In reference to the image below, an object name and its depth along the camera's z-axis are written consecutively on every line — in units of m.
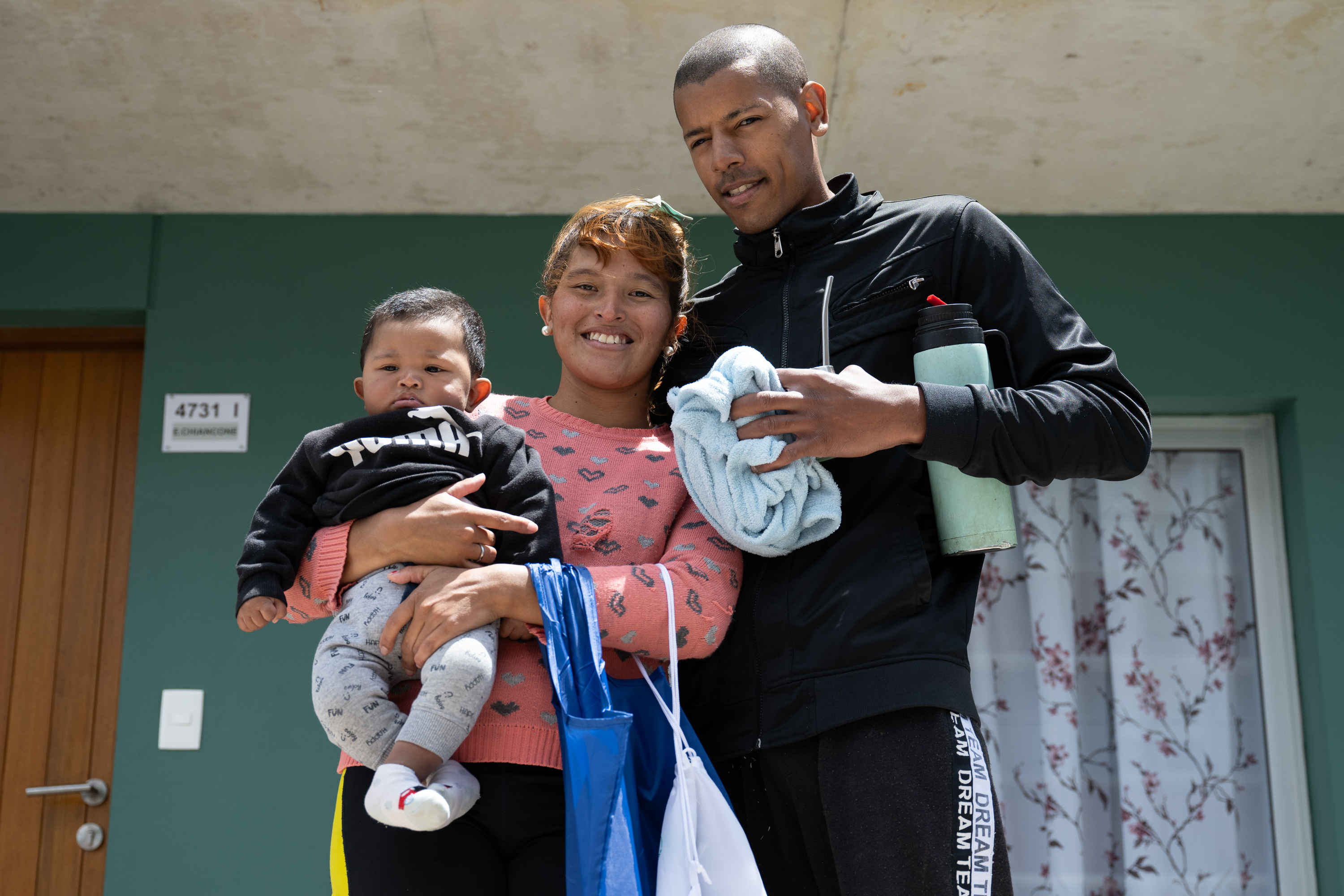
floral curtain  3.58
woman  1.48
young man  1.47
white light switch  3.46
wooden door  3.60
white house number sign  3.66
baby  1.42
